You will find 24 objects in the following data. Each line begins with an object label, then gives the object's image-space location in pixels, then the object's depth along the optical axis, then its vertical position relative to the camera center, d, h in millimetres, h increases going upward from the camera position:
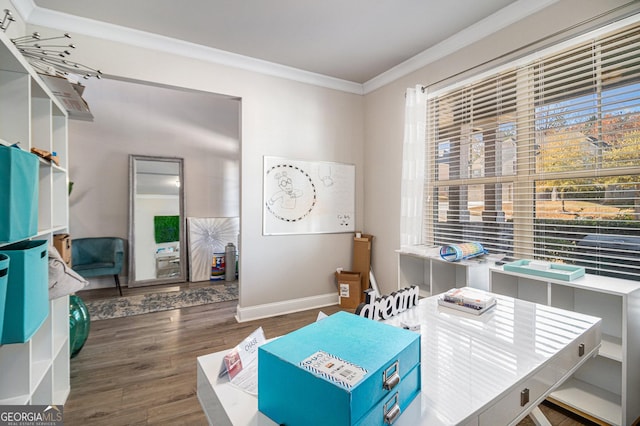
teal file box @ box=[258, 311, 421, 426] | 556 -323
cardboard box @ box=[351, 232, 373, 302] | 3529 -511
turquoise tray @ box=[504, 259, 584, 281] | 1691 -345
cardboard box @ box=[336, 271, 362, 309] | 3404 -866
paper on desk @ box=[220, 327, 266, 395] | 833 -449
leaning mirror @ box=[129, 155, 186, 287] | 4445 -142
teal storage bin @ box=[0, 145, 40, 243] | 966 +60
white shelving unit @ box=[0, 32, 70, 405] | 1191 +68
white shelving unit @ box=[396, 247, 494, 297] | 2158 -498
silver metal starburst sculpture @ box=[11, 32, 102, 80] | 1763 +1179
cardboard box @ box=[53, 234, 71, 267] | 1734 -193
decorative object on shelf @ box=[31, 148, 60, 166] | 1428 +279
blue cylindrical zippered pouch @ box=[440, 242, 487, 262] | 2153 -286
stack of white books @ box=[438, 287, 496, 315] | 1318 -400
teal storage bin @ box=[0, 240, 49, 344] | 1021 -293
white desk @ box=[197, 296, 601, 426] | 724 -448
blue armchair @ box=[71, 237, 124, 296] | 3955 -605
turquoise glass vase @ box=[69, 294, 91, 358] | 2202 -831
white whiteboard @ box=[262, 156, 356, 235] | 3230 +162
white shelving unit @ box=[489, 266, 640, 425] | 1522 -686
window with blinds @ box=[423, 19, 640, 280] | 1721 +362
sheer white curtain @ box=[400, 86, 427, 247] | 2842 +461
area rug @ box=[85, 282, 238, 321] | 3391 -1095
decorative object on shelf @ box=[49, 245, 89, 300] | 1429 -324
